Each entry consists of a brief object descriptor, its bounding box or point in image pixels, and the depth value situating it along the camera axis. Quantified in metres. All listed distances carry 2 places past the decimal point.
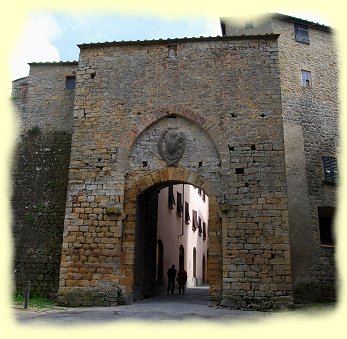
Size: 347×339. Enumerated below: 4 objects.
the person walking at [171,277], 16.89
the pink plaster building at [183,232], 17.59
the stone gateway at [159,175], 10.44
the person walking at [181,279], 16.95
